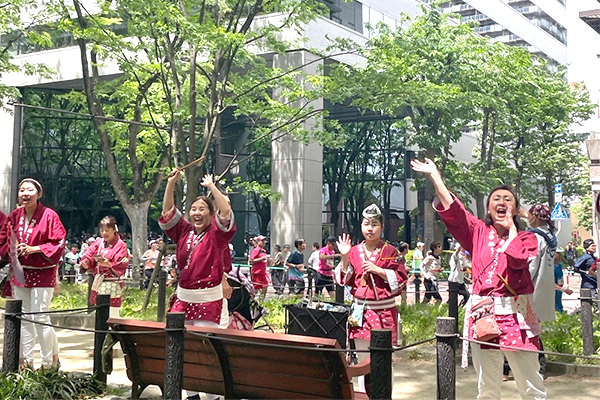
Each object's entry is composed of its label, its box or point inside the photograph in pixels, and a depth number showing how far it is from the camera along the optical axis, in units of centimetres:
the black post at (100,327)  705
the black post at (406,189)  3375
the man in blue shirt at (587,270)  1278
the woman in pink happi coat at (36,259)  746
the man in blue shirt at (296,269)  1966
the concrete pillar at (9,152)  3219
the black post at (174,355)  543
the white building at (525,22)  4175
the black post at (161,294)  1267
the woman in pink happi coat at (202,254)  648
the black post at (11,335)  637
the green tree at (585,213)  4396
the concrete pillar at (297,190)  2597
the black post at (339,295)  1091
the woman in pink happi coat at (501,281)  523
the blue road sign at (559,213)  2102
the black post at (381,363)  455
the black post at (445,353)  461
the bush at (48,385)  638
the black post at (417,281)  1745
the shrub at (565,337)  942
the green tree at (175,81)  1409
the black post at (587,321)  907
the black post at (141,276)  1909
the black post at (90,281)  1039
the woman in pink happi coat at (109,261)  948
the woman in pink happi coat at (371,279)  662
